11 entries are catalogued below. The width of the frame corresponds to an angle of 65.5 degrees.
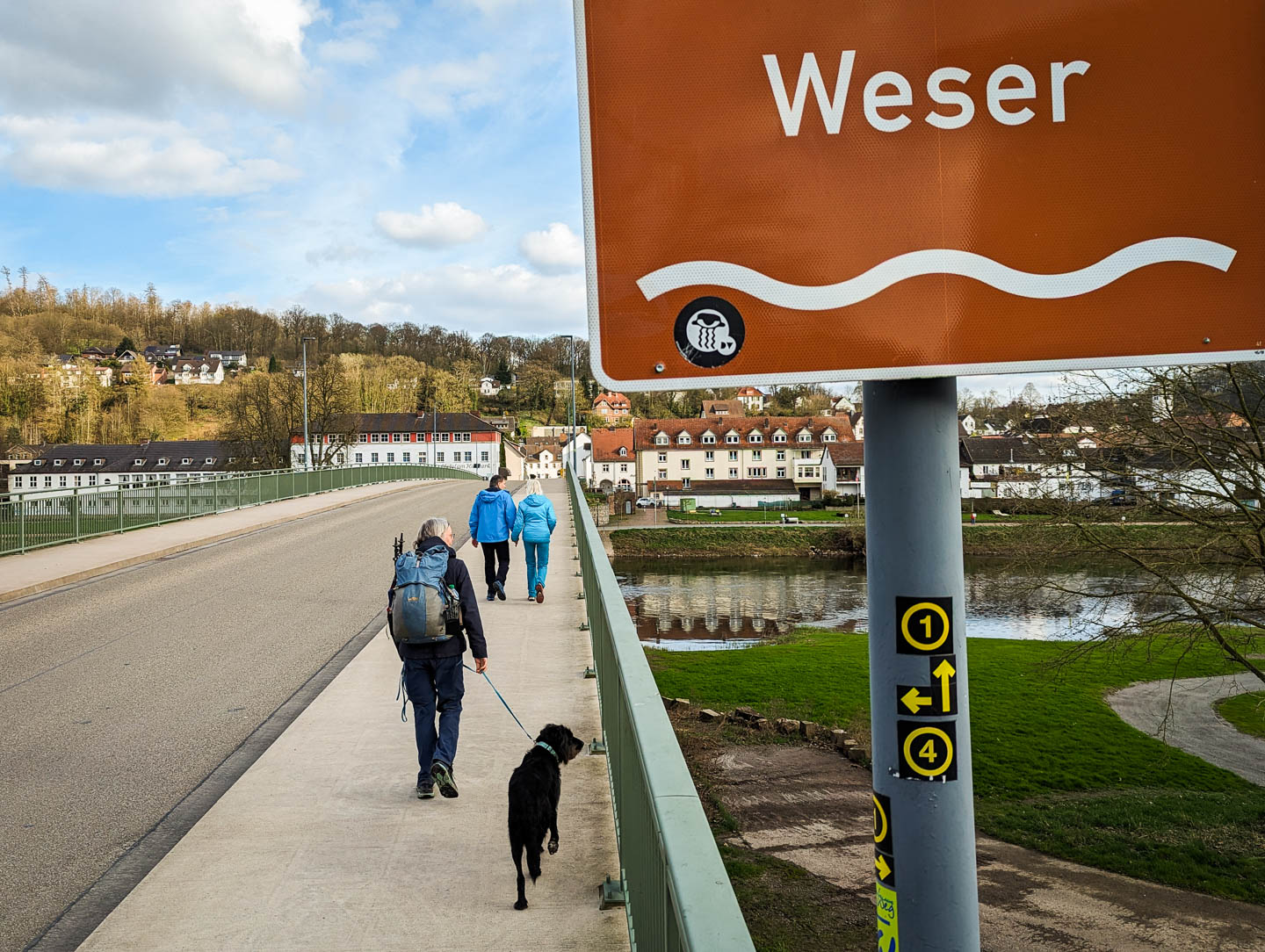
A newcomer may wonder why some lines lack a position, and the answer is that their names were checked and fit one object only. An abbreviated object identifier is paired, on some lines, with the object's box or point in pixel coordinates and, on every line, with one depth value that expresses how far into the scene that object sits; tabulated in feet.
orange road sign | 4.68
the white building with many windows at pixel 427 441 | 372.58
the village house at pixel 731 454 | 340.59
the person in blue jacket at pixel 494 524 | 44.27
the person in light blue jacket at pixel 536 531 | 43.27
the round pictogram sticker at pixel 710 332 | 4.92
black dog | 16.10
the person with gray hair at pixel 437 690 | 21.06
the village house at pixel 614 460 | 362.53
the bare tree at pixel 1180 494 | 48.75
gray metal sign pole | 4.86
